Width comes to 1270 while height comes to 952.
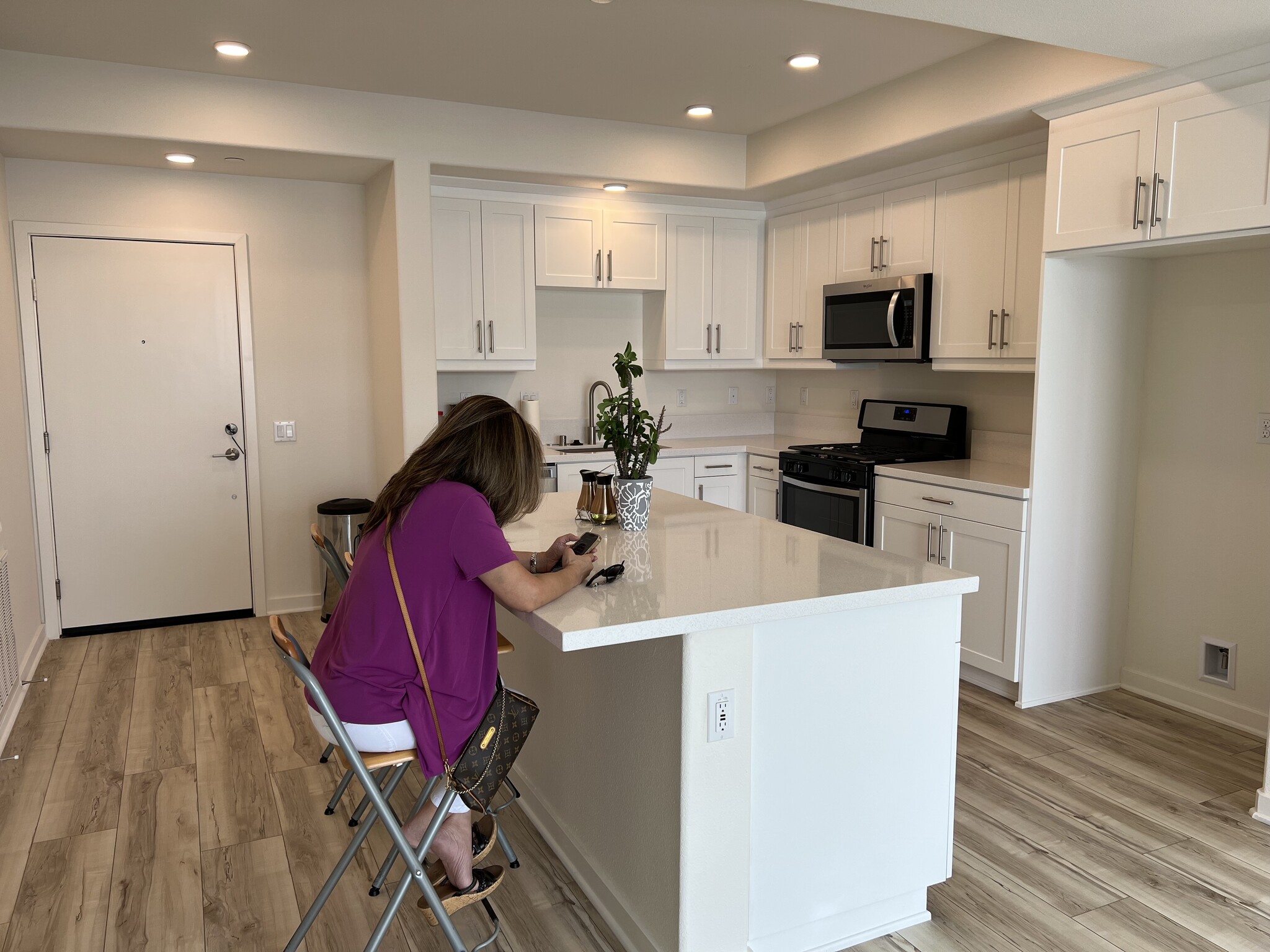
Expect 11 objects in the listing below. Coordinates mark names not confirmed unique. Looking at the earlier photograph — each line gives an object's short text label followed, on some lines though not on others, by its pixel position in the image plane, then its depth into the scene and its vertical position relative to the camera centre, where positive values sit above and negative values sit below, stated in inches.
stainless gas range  168.7 -16.0
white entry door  175.3 -9.6
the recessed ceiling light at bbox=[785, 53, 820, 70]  143.4 +49.7
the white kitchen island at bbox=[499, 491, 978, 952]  73.5 -32.1
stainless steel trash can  184.5 -29.7
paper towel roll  198.2 -7.7
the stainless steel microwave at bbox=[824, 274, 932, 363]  166.6 +10.7
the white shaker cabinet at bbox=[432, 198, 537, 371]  181.8 +18.4
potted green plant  102.3 -8.1
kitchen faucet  211.6 -11.3
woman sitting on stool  71.9 -17.2
